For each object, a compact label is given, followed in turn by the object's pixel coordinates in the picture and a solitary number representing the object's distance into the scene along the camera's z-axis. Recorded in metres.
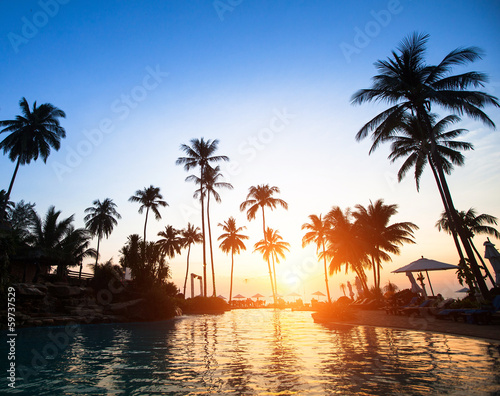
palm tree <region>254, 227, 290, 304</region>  44.78
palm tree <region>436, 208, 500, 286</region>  31.34
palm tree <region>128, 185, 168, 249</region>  42.81
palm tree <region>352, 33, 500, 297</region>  13.56
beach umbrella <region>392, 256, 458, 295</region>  17.69
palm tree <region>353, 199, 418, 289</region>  29.52
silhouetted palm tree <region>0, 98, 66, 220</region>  26.44
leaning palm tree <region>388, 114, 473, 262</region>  17.36
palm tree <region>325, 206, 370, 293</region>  31.47
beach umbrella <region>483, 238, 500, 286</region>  15.02
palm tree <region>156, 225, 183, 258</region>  50.93
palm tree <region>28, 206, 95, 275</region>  28.91
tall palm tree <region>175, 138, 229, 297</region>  34.59
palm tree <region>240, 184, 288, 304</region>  41.00
